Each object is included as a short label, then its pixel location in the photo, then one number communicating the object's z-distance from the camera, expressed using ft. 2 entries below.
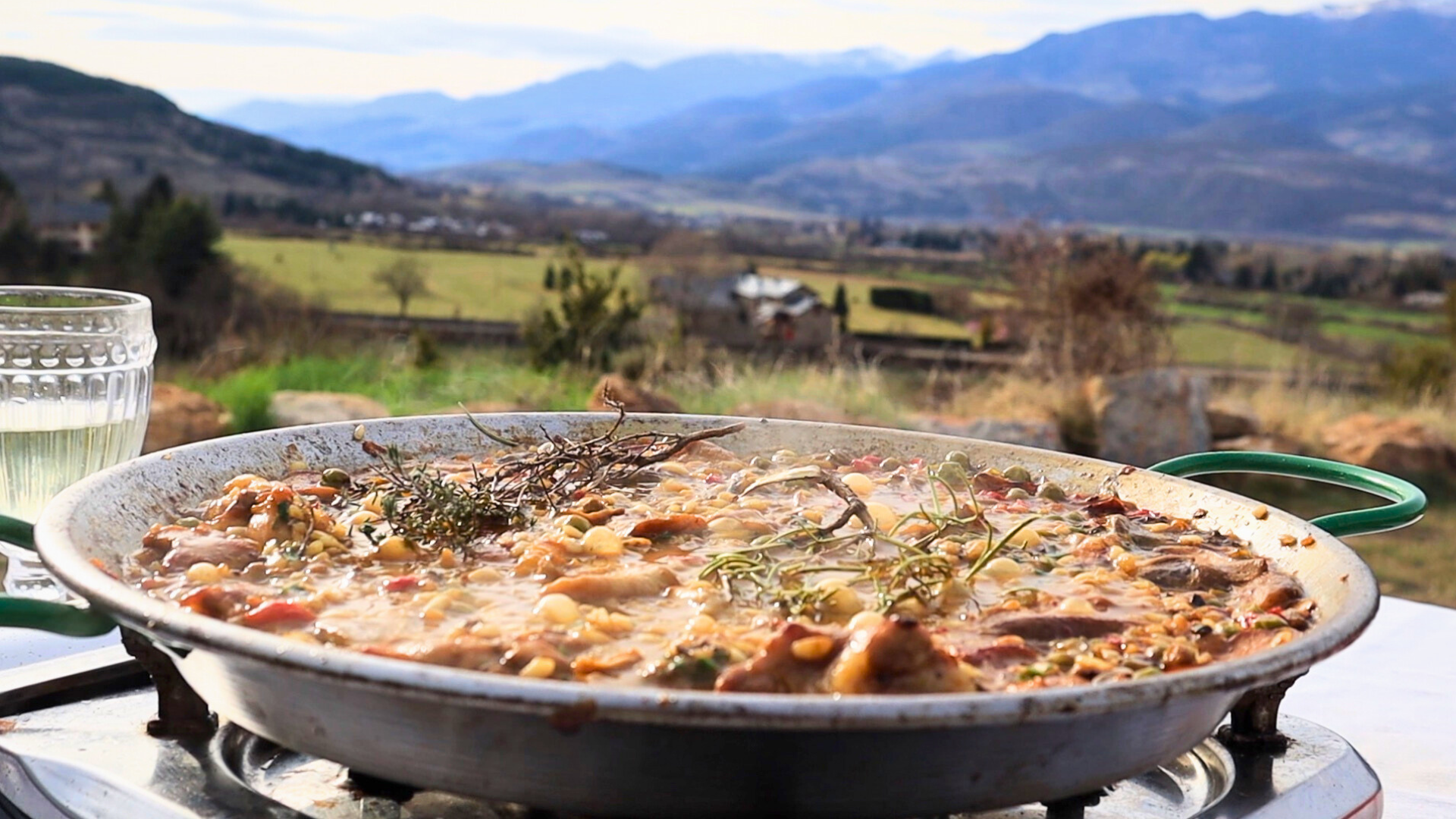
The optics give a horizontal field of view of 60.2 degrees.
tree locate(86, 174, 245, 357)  50.06
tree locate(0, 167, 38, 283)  59.98
